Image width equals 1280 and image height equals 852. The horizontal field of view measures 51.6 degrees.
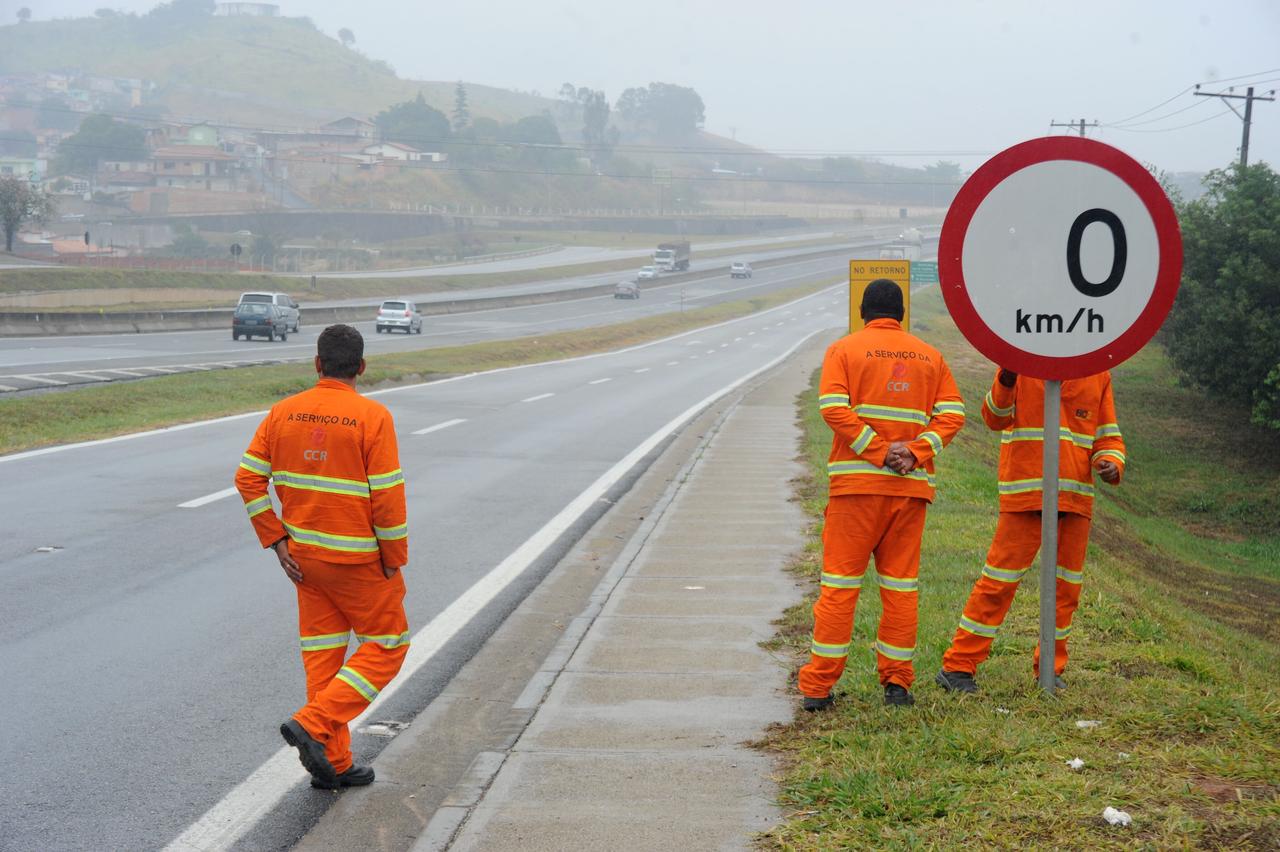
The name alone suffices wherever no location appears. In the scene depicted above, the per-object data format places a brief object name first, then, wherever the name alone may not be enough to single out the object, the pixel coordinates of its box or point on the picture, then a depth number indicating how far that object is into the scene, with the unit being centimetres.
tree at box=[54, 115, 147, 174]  17875
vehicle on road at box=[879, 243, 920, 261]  7771
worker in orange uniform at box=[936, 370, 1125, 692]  576
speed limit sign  496
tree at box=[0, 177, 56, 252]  7988
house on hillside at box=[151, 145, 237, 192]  16350
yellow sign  1971
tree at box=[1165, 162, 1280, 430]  2911
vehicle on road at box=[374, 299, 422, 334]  5122
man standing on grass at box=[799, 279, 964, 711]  556
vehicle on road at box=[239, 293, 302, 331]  4466
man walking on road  505
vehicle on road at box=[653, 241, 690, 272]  10456
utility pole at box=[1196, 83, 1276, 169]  5278
